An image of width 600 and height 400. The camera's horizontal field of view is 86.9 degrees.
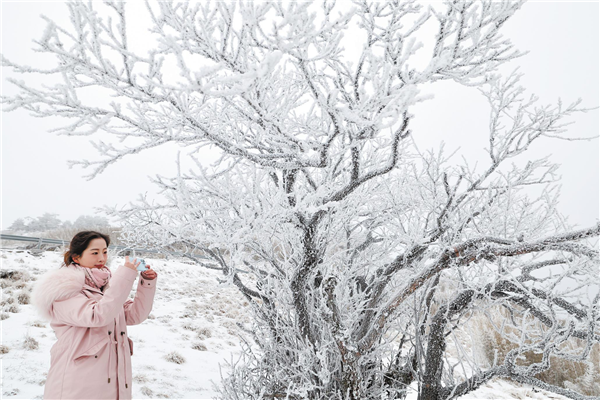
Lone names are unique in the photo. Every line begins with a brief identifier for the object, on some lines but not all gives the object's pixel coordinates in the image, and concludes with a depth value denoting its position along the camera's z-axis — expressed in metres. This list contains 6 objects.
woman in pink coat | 1.74
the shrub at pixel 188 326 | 7.96
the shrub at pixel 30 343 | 5.14
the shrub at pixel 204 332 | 7.68
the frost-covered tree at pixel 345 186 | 1.30
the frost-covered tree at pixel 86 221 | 32.80
